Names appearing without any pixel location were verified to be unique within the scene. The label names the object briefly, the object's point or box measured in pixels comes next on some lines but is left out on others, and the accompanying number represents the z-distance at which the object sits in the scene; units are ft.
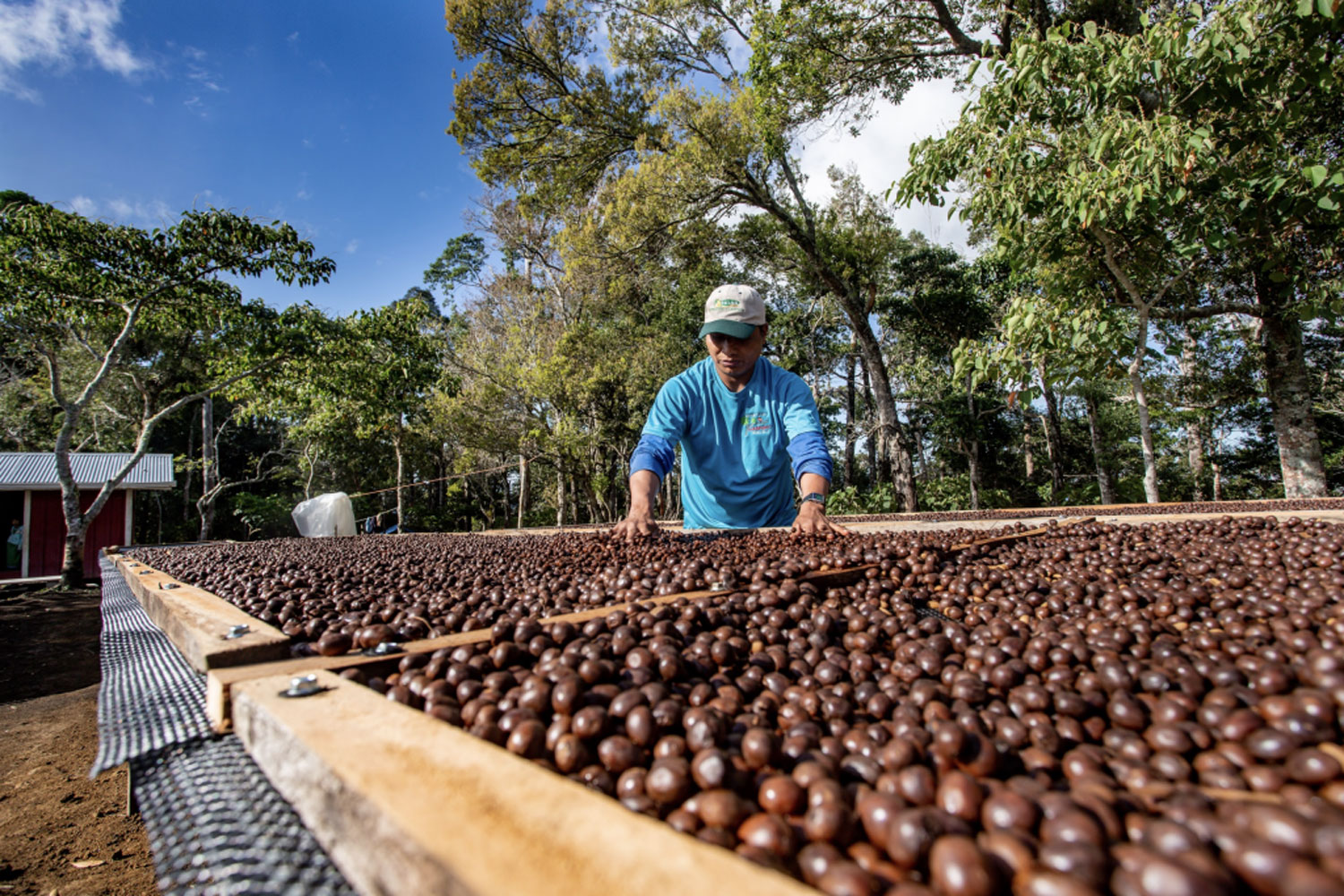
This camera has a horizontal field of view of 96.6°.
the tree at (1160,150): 14.47
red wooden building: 52.31
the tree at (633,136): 35.88
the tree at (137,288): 28.55
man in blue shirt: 11.65
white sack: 30.42
